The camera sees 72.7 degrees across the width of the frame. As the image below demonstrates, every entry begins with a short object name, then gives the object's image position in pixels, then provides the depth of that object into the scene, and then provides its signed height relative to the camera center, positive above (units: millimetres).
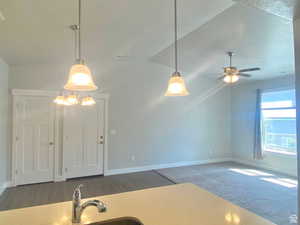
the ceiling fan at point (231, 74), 3946 +905
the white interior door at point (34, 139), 4627 -436
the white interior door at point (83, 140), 5031 -497
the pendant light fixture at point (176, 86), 1911 +329
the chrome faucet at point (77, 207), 1284 -549
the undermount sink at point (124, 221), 1351 -673
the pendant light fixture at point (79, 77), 1488 +318
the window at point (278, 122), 5496 -38
